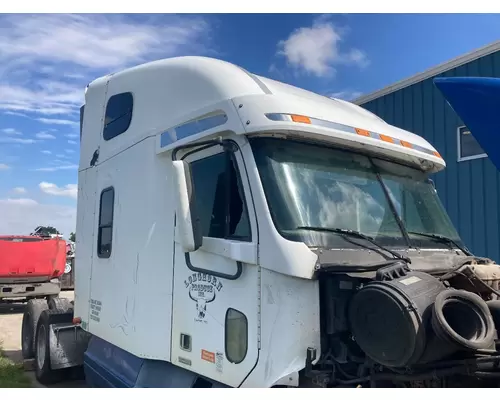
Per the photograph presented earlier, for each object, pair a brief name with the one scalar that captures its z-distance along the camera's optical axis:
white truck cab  2.88
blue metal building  8.56
